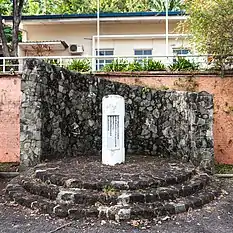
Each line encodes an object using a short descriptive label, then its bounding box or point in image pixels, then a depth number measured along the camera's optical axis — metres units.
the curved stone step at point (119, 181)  3.94
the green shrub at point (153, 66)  7.13
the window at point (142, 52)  9.73
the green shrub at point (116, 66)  7.20
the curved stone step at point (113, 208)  3.54
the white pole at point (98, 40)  8.78
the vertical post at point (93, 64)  7.43
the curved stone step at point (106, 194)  3.73
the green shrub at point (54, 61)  8.21
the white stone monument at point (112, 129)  4.95
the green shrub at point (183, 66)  7.10
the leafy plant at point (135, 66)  7.15
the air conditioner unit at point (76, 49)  9.84
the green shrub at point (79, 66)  7.25
